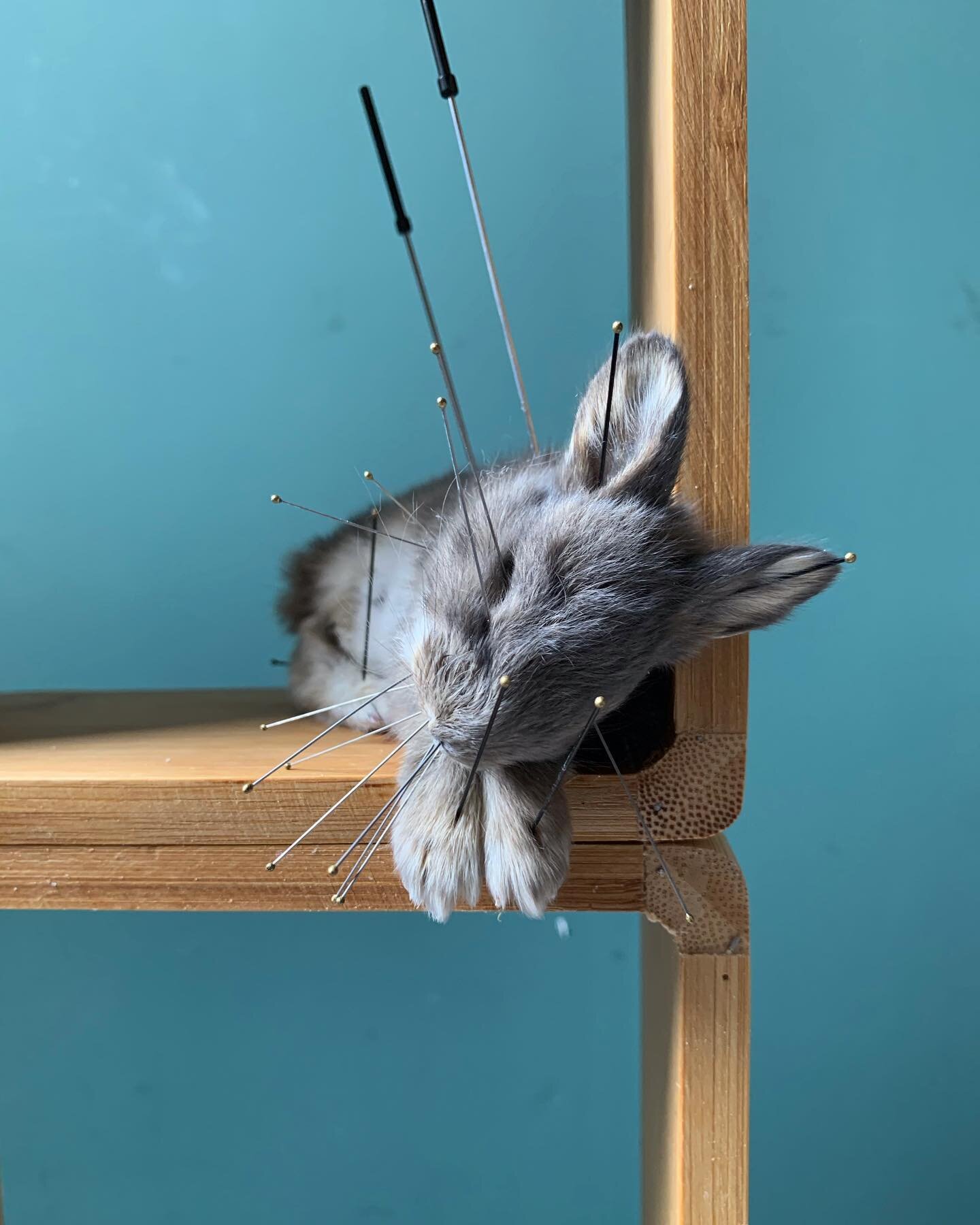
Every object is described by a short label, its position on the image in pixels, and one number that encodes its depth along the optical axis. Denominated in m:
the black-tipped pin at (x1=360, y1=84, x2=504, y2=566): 0.21
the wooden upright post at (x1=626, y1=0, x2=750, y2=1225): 0.24
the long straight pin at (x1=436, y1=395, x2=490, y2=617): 0.23
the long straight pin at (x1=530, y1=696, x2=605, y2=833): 0.23
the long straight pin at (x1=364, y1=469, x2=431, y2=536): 0.29
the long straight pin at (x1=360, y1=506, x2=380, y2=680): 0.30
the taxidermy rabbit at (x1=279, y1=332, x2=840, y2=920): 0.22
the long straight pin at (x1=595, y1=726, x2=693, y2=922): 0.24
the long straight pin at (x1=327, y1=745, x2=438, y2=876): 0.25
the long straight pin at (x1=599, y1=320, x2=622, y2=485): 0.23
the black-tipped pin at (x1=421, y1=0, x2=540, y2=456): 0.21
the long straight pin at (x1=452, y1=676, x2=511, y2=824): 0.21
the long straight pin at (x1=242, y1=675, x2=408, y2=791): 0.25
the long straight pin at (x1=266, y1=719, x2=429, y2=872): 0.25
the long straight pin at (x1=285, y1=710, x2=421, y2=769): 0.25
